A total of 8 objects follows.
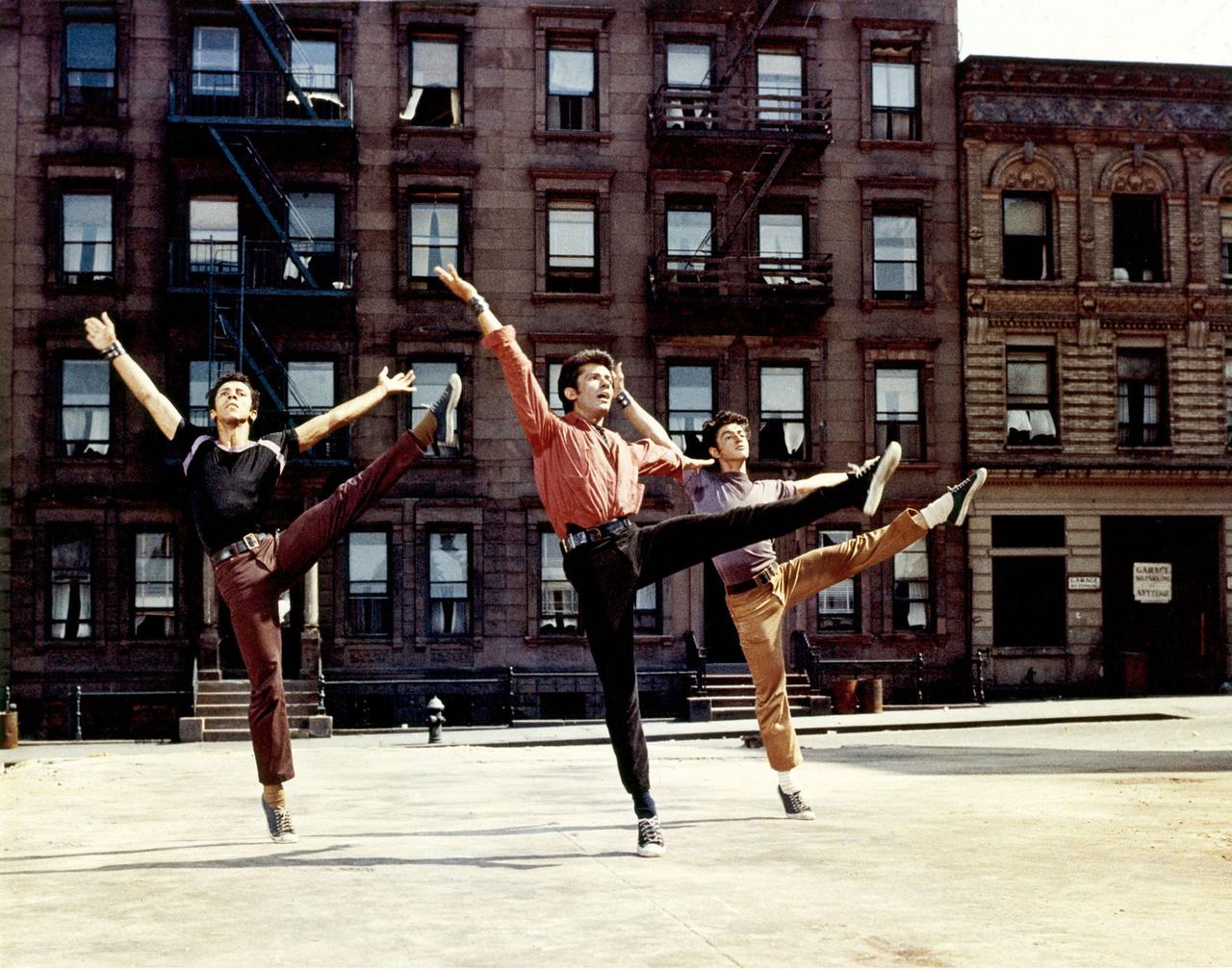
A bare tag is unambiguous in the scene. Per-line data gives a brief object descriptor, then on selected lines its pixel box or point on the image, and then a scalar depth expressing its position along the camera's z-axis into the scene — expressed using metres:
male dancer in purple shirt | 9.40
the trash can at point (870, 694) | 29.53
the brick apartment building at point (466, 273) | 30.72
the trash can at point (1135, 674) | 32.28
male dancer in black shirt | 8.43
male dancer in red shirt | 7.83
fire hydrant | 24.72
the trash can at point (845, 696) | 29.67
